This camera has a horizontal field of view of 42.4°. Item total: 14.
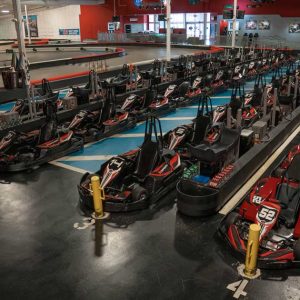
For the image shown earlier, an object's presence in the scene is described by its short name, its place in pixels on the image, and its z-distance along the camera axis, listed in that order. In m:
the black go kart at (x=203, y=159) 4.35
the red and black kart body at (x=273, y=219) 3.42
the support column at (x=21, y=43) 7.85
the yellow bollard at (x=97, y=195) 4.22
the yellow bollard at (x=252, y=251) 3.21
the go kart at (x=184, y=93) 9.99
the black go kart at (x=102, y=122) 7.32
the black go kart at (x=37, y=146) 5.86
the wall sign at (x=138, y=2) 25.99
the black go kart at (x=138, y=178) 4.52
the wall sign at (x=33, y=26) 35.38
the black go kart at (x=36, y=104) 8.05
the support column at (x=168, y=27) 12.59
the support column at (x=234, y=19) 16.40
